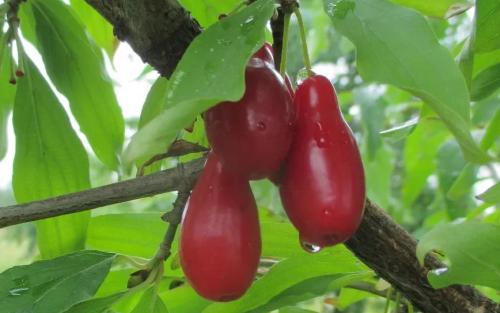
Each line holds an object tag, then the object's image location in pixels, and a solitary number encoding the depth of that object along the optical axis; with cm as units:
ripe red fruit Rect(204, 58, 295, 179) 10
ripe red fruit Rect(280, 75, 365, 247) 10
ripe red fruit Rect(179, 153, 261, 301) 10
